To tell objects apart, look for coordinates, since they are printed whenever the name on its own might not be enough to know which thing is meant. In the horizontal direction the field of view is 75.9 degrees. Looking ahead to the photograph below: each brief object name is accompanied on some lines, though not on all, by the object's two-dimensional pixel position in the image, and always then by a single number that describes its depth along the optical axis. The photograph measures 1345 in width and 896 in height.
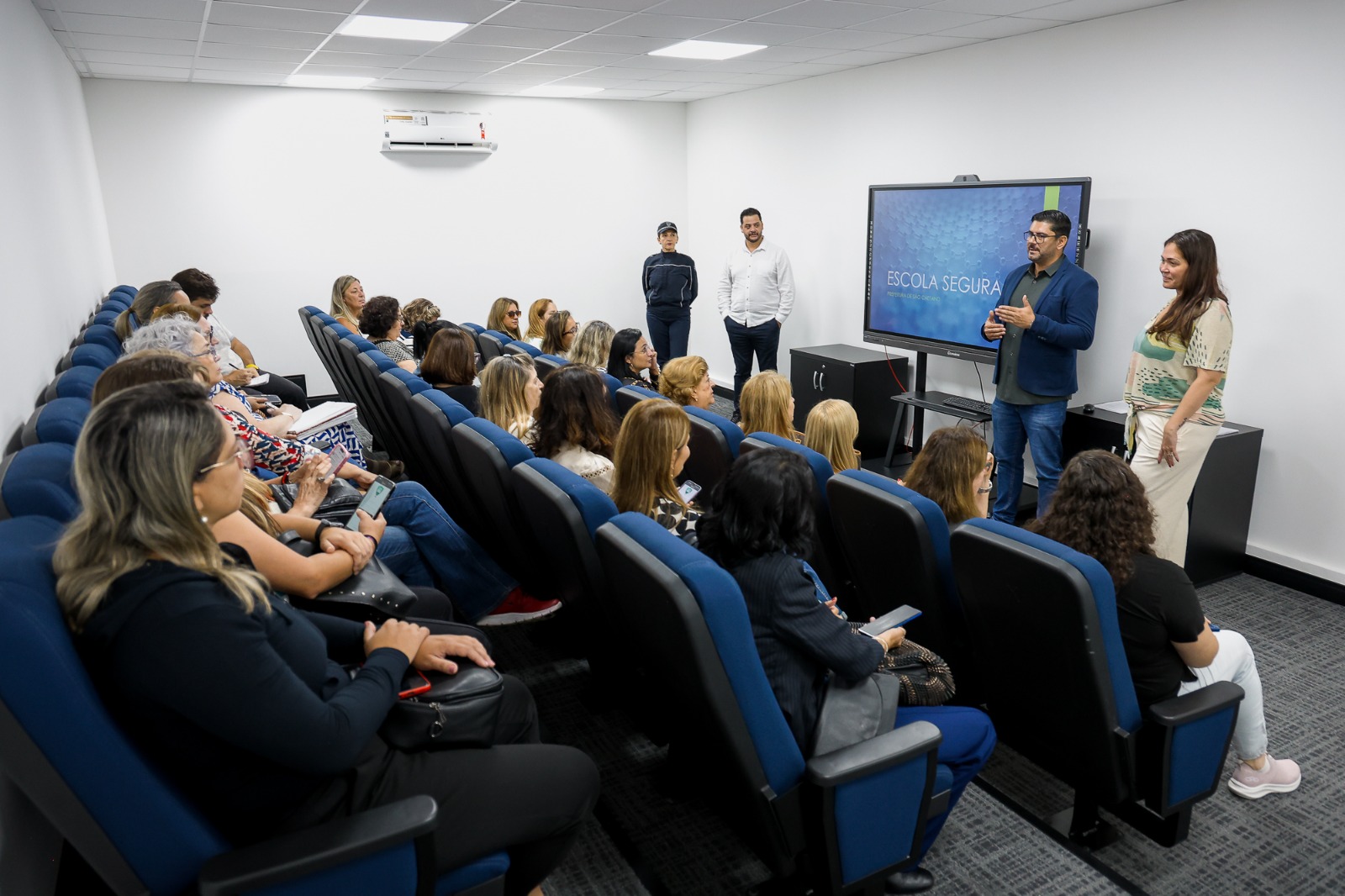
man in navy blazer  4.24
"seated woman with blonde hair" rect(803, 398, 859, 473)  3.10
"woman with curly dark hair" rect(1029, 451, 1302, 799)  2.03
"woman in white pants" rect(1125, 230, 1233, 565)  3.54
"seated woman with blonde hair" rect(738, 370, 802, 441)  3.42
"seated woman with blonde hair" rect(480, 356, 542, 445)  3.48
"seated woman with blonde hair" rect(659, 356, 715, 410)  3.86
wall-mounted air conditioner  7.67
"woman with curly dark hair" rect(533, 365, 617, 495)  2.90
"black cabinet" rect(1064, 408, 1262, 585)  3.92
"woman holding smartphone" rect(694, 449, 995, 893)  1.77
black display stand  5.27
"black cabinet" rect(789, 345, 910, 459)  6.06
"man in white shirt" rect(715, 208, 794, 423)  7.02
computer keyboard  5.24
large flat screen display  4.86
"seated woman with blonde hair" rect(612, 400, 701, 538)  2.38
